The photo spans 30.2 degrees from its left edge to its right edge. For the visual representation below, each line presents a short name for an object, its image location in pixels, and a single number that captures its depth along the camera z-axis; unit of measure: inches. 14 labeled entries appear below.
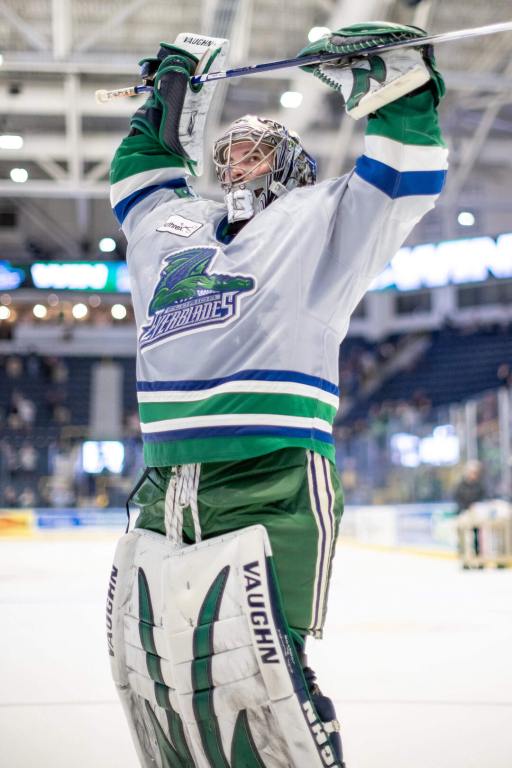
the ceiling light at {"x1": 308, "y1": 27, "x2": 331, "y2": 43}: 359.1
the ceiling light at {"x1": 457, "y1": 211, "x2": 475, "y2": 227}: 564.1
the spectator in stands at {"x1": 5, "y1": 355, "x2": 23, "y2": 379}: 755.4
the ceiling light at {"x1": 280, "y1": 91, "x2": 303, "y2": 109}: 425.1
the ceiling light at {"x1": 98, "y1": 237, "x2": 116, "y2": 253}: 592.7
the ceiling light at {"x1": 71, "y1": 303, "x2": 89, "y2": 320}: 737.0
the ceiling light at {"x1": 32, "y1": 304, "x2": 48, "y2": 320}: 757.3
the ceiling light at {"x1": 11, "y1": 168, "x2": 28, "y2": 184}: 514.6
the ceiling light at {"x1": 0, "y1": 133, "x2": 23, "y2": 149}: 476.4
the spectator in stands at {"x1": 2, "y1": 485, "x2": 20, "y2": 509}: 529.7
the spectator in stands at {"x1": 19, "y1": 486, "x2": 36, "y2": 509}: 535.8
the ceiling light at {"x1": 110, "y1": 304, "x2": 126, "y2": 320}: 729.6
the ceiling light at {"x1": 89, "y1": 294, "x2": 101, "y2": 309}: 742.5
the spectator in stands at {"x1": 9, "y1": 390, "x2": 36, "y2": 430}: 708.7
